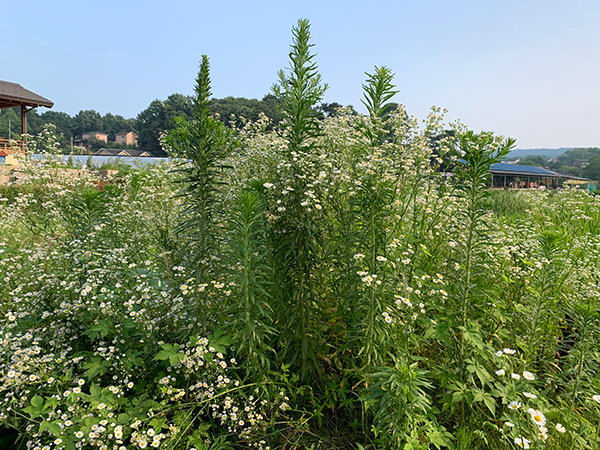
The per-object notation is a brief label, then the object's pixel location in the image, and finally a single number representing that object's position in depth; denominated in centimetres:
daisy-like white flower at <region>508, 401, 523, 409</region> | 155
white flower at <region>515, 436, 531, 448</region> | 152
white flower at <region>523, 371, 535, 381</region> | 171
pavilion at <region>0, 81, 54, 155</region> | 1786
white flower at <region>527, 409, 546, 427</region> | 152
